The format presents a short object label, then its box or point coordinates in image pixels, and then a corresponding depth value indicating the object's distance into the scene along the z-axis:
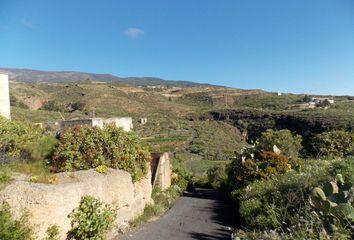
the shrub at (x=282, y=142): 25.22
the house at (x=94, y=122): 23.61
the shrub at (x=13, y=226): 7.16
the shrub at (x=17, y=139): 13.66
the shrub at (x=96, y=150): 12.88
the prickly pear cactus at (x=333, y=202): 7.83
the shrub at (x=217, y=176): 32.08
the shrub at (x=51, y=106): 61.10
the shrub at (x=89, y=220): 9.50
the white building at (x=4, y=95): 21.52
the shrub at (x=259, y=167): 18.95
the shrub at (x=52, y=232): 8.52
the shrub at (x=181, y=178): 27.75
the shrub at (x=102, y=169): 11.43
